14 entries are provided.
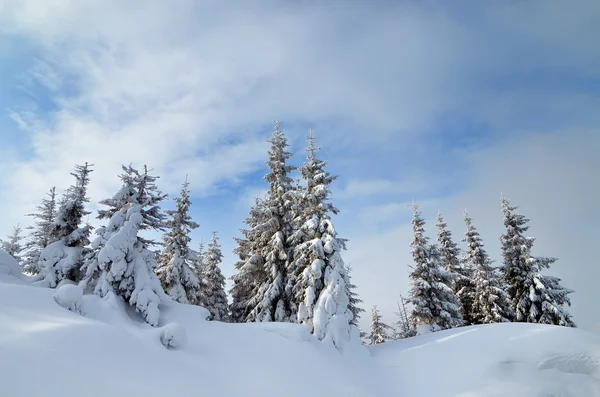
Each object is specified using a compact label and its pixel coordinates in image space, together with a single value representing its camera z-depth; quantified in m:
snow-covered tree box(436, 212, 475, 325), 28.50
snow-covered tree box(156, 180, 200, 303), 20.23
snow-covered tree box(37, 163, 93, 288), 16.56
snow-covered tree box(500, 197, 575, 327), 22.55
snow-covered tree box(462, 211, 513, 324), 25.34
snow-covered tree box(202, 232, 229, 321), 26.61
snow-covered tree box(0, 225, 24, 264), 32.21
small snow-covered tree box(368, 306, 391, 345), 35.40
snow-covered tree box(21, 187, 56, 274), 24.31
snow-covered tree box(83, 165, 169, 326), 12.88
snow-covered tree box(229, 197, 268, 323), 21.42
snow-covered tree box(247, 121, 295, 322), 19.38
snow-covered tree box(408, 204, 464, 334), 22.09
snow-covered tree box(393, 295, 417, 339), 22.80
